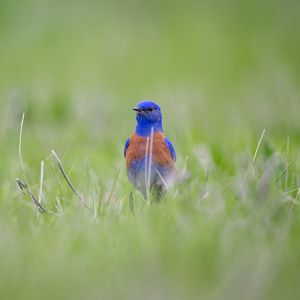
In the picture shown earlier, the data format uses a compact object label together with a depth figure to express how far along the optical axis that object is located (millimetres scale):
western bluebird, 6773
